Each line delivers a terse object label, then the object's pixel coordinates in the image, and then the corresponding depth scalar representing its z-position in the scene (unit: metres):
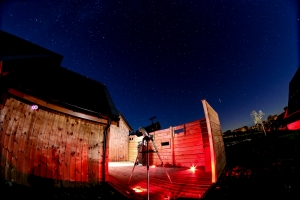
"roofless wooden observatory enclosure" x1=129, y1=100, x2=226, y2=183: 9.17
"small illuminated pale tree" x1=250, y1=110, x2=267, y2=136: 39.23
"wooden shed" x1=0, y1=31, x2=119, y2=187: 4.02
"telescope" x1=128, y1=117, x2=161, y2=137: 5.09
